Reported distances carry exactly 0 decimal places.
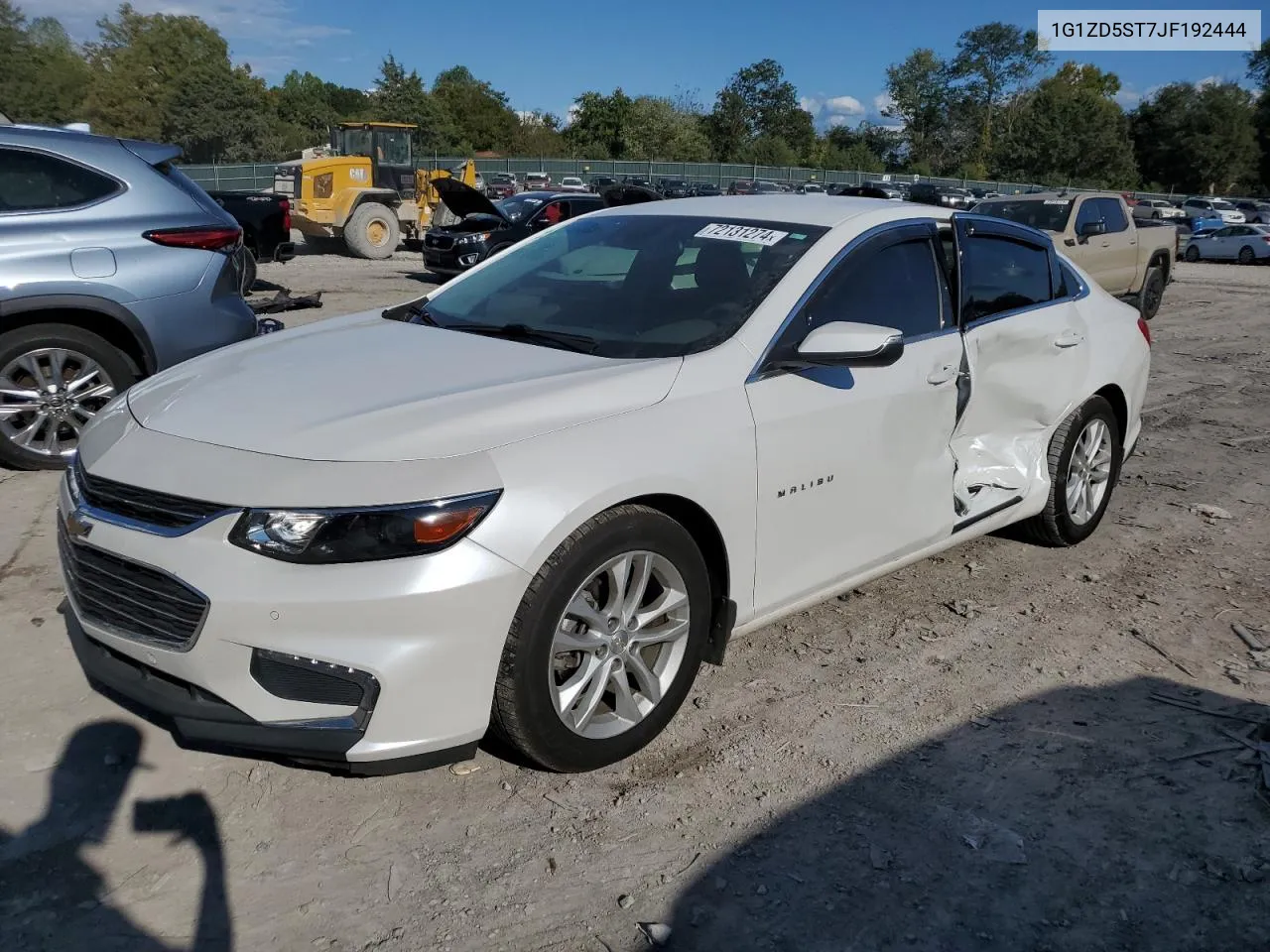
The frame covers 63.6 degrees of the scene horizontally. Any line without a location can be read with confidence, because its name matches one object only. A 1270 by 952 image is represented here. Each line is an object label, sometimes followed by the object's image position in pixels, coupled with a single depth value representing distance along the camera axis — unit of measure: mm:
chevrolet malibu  2490
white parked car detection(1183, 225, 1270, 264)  29359
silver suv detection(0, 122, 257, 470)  5328
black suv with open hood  15680
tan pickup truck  13234
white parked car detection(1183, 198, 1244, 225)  40753
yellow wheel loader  20594
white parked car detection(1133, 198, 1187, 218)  33841
